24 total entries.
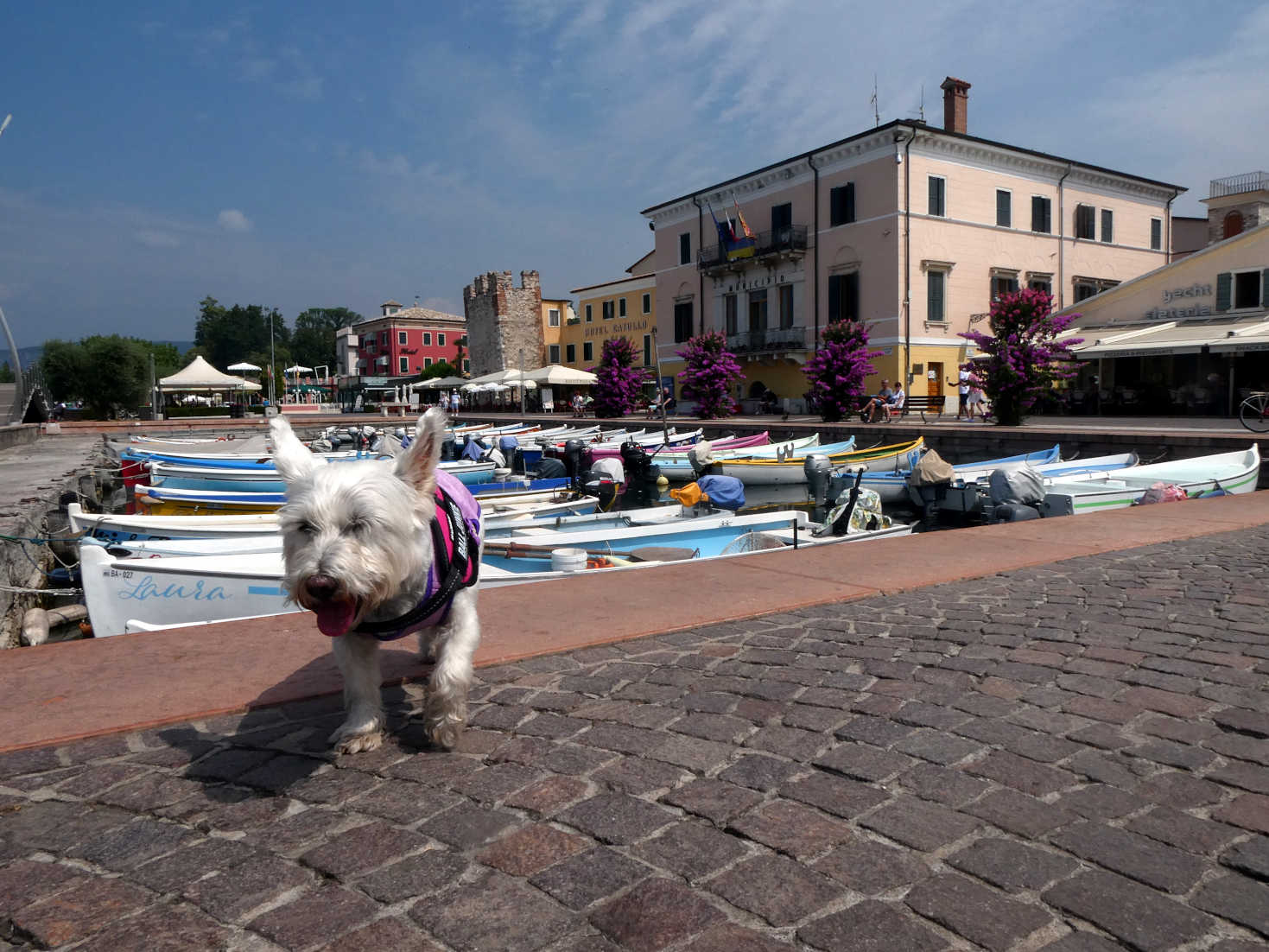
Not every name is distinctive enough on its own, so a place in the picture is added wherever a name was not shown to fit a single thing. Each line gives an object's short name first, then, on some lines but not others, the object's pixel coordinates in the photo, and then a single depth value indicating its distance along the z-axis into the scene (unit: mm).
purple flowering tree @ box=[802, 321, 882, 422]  28516
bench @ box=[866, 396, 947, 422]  33531
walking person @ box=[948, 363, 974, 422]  31016
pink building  34781
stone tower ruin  61125
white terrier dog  2625
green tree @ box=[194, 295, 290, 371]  131000
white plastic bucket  8258
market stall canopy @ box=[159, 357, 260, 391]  45125
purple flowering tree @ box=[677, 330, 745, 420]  34625
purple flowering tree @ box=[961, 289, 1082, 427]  24125
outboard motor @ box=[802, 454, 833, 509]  16500
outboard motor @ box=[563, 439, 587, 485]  19234
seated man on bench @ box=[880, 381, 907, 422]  31578
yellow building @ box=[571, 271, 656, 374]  52188
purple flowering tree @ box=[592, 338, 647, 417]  38562
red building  96438
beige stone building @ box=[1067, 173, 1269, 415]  26484
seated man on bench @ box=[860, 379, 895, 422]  29453
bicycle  18062
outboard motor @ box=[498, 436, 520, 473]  22188
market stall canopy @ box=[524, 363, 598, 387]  43156
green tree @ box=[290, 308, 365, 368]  139375
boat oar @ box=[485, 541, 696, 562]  9141
